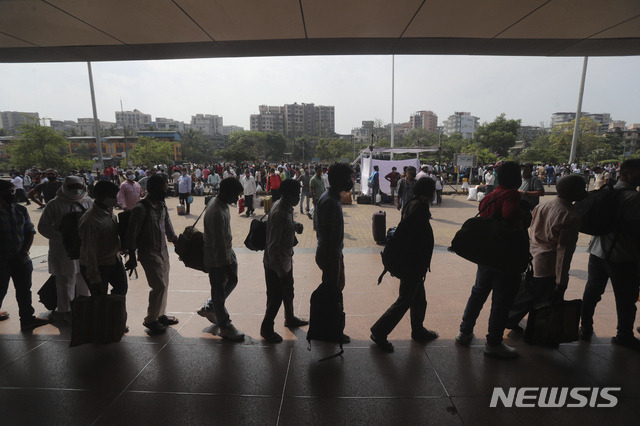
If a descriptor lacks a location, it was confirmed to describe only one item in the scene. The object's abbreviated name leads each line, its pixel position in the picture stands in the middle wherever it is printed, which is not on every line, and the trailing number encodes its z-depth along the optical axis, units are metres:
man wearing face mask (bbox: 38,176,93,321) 3.49
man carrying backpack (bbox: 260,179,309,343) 3.13
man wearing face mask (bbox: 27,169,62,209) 7.57
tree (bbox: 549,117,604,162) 55.59
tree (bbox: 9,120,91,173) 24.34
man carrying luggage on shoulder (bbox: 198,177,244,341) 3.16
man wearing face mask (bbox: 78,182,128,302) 3.05
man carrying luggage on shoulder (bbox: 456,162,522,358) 2.88
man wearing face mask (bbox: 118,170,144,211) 7.96
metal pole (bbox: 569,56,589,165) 21.16
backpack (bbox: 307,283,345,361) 2.97
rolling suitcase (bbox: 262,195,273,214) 11.41
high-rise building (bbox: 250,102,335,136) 167.75
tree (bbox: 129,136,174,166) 44.53
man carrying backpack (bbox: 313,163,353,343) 2.94
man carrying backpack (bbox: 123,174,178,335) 3.20
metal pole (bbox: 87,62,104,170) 21.59
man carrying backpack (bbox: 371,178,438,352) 2.97
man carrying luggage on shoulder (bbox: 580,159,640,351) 3.00
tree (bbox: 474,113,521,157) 61.81
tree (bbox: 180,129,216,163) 92.31
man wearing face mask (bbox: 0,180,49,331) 3.40
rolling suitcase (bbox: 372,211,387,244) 7.84
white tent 14.84
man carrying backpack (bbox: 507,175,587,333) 3.01
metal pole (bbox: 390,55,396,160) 28.06
